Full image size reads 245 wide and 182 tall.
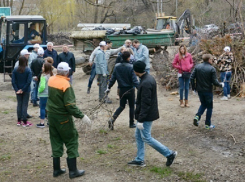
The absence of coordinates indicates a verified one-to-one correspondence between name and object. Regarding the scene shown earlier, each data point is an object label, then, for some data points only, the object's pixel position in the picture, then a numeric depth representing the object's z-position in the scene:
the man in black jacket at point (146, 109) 5.84
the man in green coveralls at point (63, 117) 5.62
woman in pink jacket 10.30
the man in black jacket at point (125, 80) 8.20
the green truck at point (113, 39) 15.88
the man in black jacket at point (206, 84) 8.11
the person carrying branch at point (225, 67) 11.27
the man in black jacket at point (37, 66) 10.07
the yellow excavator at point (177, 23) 24.56
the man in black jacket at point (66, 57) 11.72
